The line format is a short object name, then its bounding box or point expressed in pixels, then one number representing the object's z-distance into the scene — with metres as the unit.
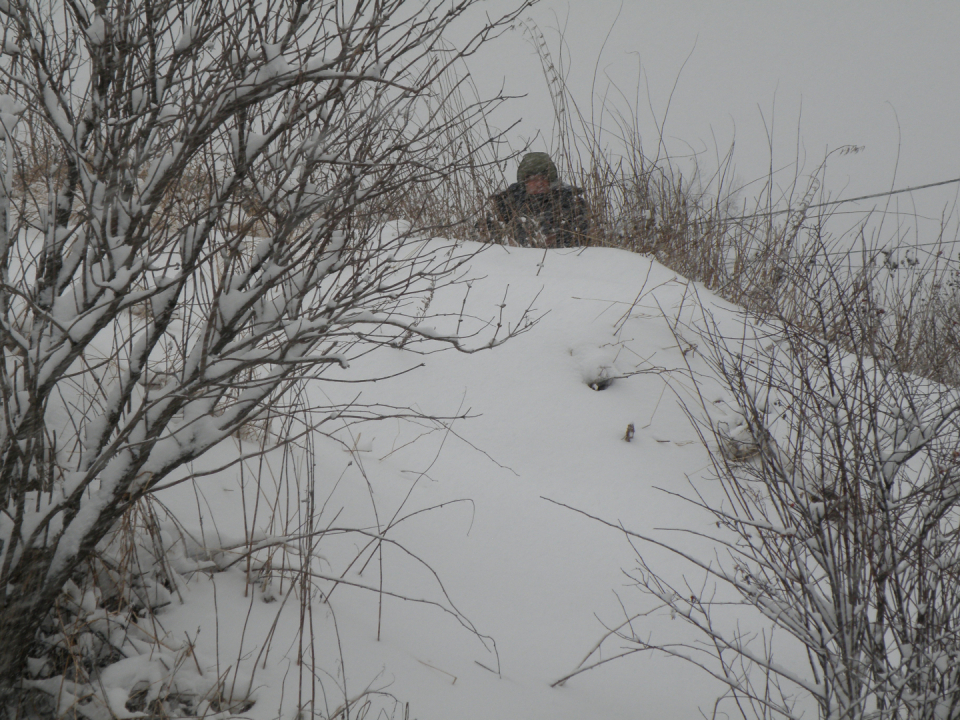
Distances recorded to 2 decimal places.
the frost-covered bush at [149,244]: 10.75
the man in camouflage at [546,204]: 23.83
